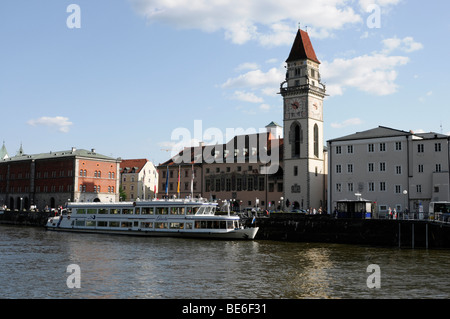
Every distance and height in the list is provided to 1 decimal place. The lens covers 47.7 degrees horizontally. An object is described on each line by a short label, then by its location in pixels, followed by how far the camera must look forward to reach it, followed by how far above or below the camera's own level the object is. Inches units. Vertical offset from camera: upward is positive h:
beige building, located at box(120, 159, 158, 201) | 5123.0 +228.8
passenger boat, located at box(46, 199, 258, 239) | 2418.8 -100.6
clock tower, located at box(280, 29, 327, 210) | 3389.5 +481.1
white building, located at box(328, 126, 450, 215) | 2672.2 +194.6
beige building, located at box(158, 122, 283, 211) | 3811.5 +229.0
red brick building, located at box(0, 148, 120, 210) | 4436.5 +189.2
